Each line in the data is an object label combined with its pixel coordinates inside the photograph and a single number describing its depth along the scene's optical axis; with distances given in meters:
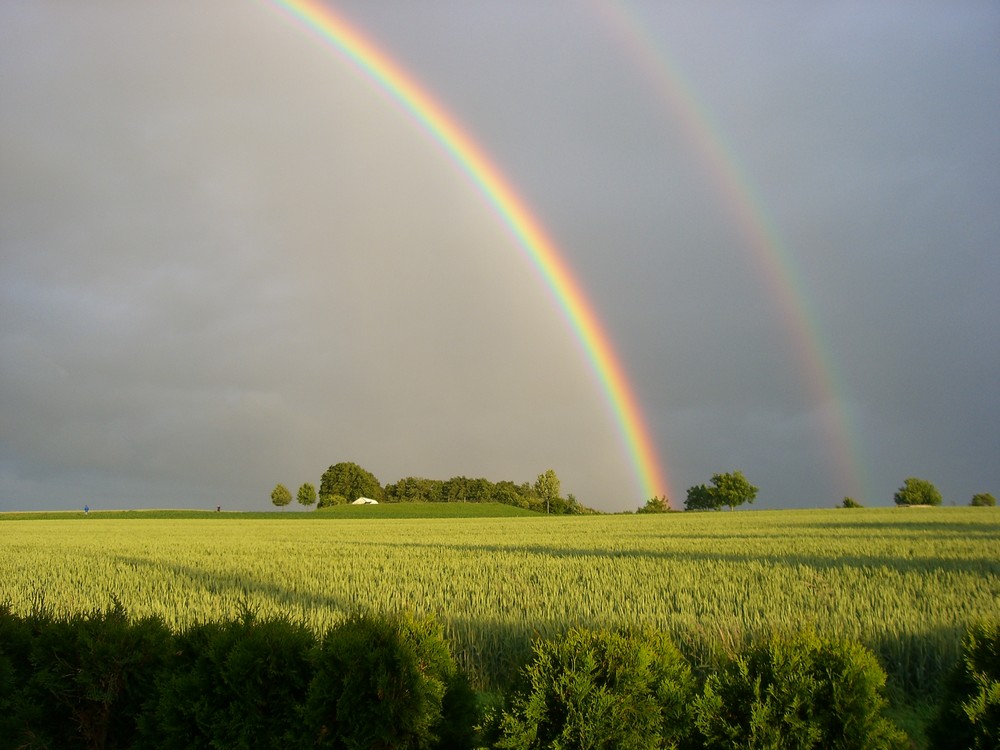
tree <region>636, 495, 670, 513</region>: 141.84
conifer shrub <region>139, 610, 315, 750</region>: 4.97
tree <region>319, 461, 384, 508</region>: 159.38
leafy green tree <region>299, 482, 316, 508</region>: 151.12
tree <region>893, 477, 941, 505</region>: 135.38
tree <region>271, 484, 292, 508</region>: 152.62
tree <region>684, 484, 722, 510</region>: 160.62
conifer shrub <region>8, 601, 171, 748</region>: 5.83
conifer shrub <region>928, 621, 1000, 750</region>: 3.43
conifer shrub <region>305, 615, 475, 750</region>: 4.58
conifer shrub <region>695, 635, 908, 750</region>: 3.57
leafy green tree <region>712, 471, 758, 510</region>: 142.50
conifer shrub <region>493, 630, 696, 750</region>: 3.74
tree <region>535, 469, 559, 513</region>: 150.12
